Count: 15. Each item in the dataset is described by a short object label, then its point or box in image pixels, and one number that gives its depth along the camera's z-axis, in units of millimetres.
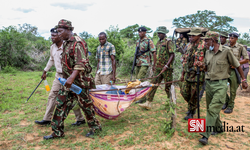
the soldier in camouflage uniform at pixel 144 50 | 4954
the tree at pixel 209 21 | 26844
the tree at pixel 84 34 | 28812
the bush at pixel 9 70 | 10008
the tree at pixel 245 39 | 21650
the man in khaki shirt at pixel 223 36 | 4466
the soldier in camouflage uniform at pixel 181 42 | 6367
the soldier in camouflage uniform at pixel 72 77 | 2842
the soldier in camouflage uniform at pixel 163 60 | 4559
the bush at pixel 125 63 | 9109
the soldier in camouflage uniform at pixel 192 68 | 3789
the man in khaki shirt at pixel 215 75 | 3008
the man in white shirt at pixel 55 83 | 3654
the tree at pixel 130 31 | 25219
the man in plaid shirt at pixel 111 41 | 7901
